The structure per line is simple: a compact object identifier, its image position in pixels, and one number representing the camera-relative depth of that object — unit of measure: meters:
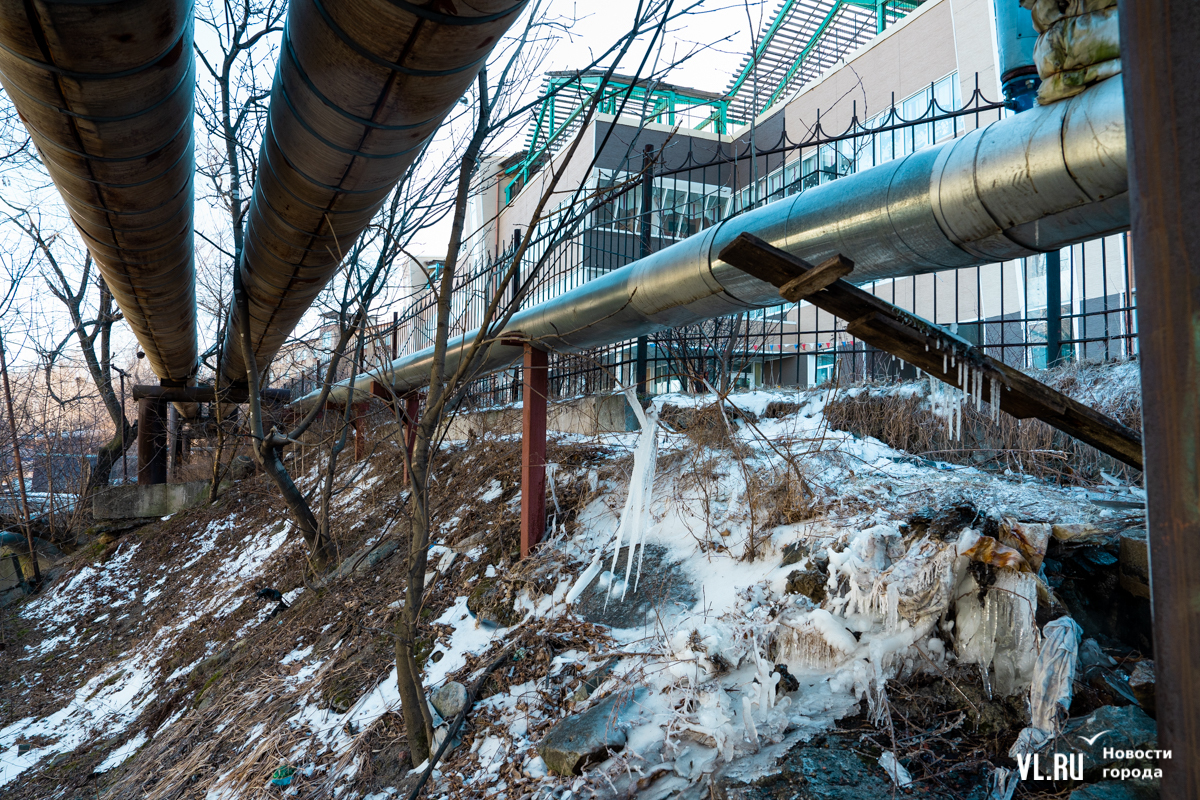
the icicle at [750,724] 2.57
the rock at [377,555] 5.70
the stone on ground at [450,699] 3.44
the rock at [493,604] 4.14
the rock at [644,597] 3.70
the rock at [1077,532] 3.00
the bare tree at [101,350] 11.84
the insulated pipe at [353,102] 1.64
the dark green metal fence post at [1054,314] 5.46
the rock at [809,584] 3.22
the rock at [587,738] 2.70
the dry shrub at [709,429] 4.77
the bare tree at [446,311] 2.99
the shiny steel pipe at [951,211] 1.75
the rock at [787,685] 2.81
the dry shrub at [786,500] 3.83
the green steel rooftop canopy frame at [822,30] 17.31
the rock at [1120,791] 1.96
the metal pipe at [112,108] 1.60
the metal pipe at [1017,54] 2.86
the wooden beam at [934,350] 2.39
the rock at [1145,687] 2.22
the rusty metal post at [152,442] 9.82
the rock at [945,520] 3.09
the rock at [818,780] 2.29
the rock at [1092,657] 2.54
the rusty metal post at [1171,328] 0.82
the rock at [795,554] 3.49
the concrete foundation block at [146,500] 10.27
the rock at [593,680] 3.20
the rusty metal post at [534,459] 4.54
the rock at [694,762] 2.51
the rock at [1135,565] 2.80
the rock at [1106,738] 2.07
